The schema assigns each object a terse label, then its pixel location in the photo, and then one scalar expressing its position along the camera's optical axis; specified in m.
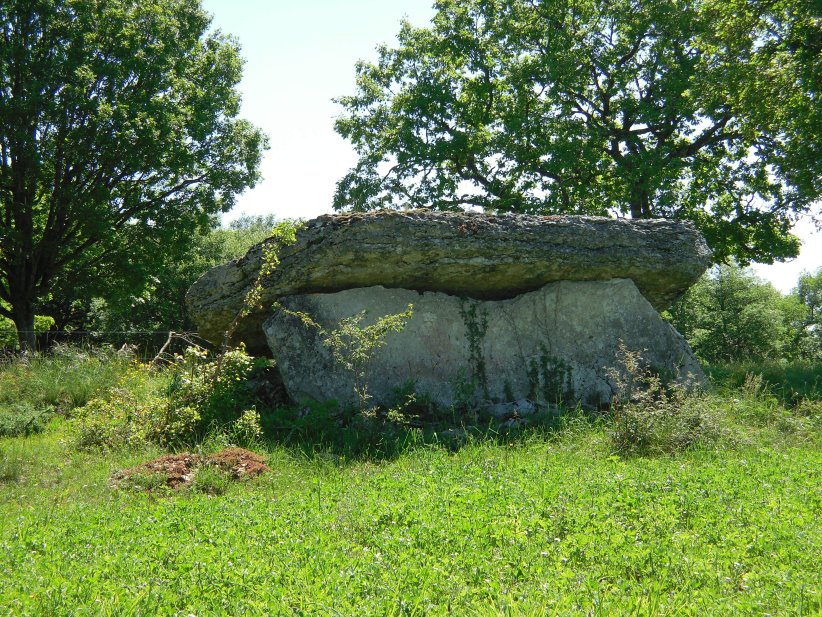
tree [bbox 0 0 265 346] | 18.53
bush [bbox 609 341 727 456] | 8.23
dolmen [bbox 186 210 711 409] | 10.69
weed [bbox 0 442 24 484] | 7.94
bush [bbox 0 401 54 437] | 10.11
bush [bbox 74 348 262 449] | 9.30
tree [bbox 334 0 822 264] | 18.53
